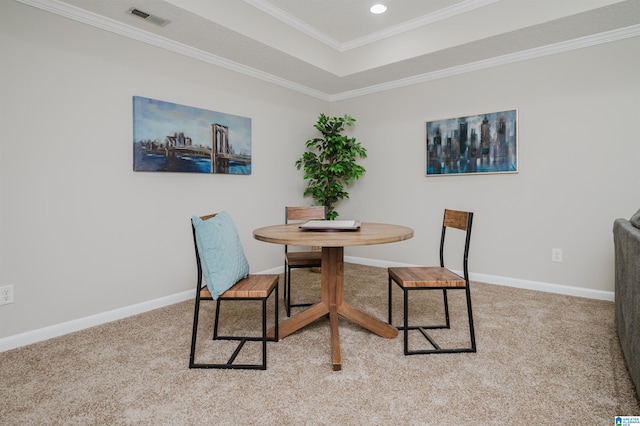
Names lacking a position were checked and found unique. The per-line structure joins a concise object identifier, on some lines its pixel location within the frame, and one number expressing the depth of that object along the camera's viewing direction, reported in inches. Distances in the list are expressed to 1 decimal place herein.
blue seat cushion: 69.9
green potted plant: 158.4
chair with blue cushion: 70.1
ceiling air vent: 96.2
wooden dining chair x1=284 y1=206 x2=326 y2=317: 99.5
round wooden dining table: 76.5
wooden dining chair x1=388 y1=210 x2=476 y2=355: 76.7
